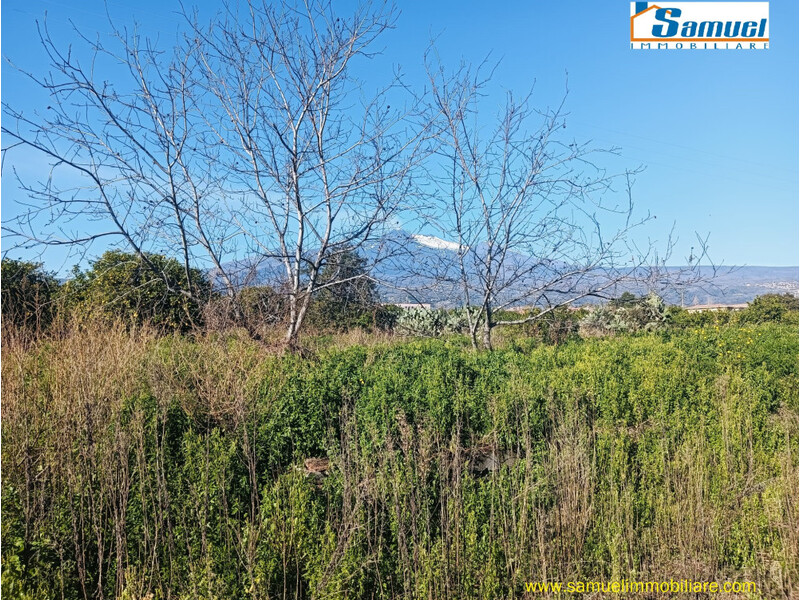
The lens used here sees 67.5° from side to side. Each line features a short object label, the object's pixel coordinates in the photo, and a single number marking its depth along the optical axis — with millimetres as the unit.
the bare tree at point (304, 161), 7695
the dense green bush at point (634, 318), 18547
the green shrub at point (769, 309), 22231
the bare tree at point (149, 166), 6855
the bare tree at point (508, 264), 8570
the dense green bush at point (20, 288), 9312
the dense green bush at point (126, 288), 10570
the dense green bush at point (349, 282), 7828
